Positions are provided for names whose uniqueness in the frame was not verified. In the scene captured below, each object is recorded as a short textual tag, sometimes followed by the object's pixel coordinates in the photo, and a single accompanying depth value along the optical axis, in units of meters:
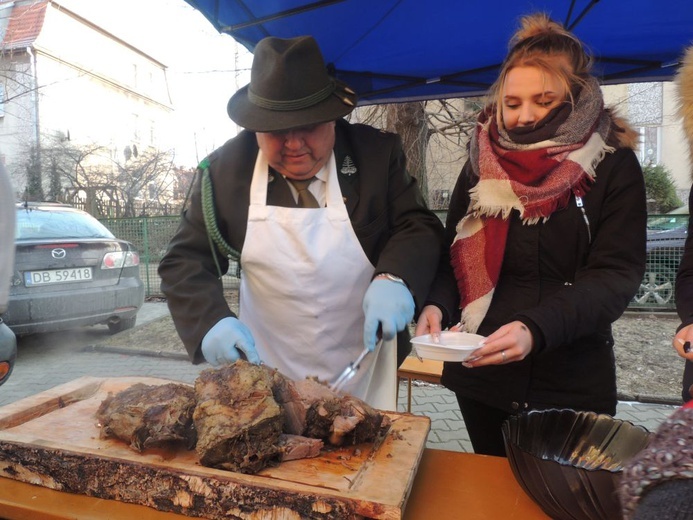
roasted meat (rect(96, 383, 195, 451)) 1.29
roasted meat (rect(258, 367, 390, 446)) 1.33
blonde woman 1.50
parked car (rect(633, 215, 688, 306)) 7.63
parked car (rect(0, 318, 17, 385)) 3.06
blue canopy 2.41
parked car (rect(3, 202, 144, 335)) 5.45
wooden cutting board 1.08
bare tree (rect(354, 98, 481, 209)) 6.23
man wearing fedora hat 1.72
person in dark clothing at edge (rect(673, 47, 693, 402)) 1.51
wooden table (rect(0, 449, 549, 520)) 1.19
